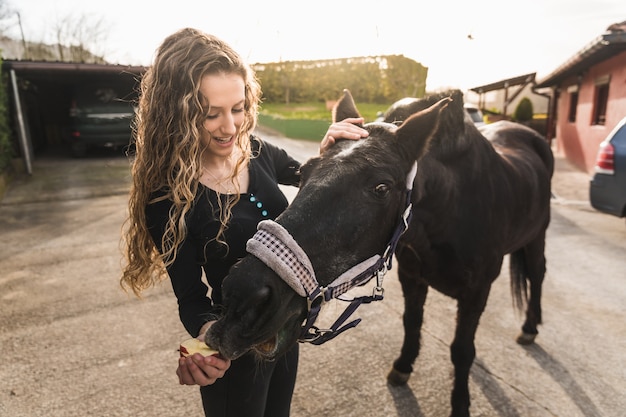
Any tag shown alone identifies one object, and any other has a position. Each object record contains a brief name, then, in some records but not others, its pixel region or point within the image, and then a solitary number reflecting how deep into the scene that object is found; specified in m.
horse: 1.17
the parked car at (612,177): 5.34
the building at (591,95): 8.60
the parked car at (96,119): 11.84
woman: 1.36
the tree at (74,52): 25.55
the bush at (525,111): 21.81
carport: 10.18
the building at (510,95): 15.93
